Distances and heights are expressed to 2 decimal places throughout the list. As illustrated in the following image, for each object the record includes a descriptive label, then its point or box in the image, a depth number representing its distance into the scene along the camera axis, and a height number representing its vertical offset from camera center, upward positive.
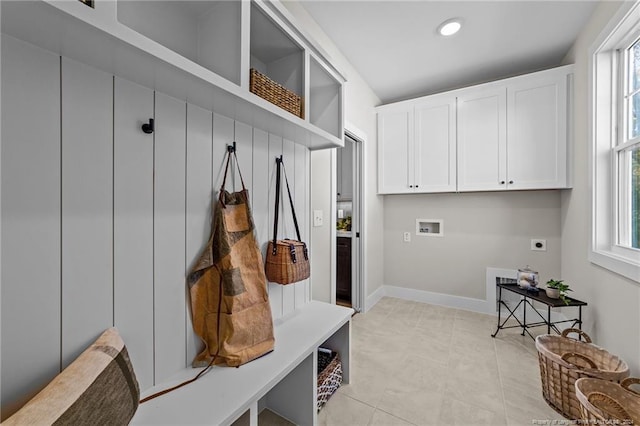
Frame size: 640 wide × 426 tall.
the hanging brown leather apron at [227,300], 1.05 -0.35
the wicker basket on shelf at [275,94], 1.04 +0.51
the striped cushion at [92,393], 0.55 -0.41
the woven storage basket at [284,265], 1.33 -0.26
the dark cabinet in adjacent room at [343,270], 3.16 -0.68
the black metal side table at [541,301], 1.94 -0.65
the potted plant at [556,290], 2.01 -0.58
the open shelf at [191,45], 0.58 +0.42
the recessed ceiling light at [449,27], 2.00 +1.43
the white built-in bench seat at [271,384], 0.82 -0.61
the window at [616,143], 1.63 +0.47
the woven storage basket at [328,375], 1.48 -0.94
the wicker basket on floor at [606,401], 1.07 -0.83
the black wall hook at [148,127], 0.89 +0.29
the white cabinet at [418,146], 2.83 +0.75
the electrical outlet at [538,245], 2.62 -0.31
